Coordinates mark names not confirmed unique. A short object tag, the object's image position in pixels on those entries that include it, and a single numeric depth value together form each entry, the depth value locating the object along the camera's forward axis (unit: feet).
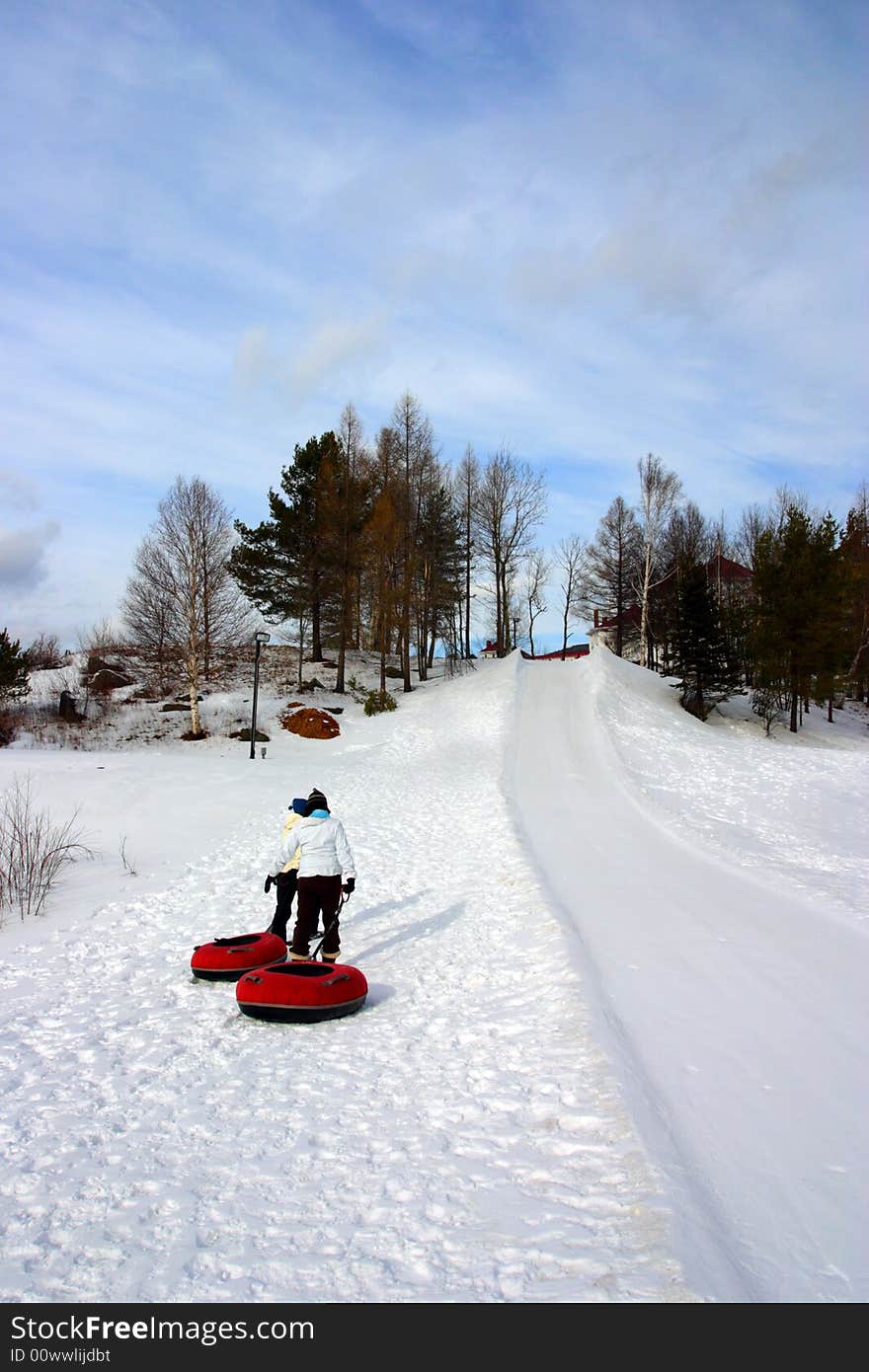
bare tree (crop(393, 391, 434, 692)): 112.47
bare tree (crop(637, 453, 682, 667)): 122.93
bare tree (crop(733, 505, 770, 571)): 157.48
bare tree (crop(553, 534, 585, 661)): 168.66
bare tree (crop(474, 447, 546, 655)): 138.10
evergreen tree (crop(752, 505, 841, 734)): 90.94
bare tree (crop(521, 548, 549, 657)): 177.06
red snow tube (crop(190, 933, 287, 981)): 22.49
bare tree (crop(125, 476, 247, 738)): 94.02
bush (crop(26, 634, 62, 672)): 123.24
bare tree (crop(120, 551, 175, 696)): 94.99
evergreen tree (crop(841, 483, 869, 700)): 94.02
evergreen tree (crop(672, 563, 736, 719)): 94.68
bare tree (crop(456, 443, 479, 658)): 139.74
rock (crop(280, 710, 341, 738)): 90.43
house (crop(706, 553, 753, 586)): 151.53
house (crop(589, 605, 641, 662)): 153.39
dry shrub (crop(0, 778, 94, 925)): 32.12
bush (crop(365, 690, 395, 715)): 97.71
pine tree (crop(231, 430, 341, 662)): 116.26
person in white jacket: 22.72
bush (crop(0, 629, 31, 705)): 84.69
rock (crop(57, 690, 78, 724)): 96.99
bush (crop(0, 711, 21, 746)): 86.69
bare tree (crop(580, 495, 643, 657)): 144.36
